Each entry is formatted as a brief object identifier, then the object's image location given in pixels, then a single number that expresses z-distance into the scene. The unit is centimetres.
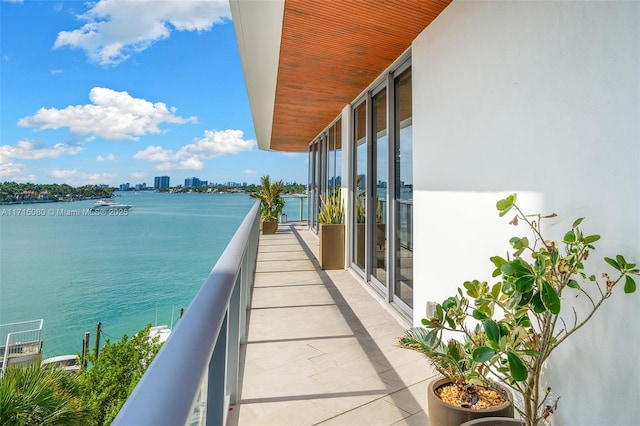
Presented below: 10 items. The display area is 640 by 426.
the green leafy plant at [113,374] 1855
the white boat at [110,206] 7376
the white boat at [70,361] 2580
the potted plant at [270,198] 1133
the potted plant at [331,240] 603
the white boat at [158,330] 2524
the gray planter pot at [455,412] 170
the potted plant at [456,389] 171
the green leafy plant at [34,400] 909
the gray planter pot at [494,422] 161
